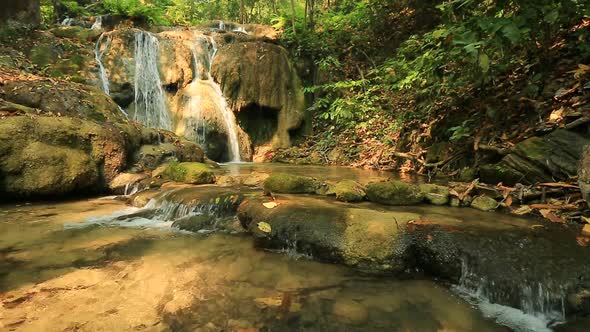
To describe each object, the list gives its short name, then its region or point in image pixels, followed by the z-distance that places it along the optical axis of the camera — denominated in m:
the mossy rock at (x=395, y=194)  4.51
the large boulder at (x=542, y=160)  4.06
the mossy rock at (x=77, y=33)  11.13
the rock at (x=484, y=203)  4.19
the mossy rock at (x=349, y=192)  4.64
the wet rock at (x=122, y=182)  6.48
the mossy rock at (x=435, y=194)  4.50
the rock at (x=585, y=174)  3.40
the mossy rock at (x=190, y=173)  6.16
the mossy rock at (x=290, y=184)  5.14
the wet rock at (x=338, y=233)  3.24
